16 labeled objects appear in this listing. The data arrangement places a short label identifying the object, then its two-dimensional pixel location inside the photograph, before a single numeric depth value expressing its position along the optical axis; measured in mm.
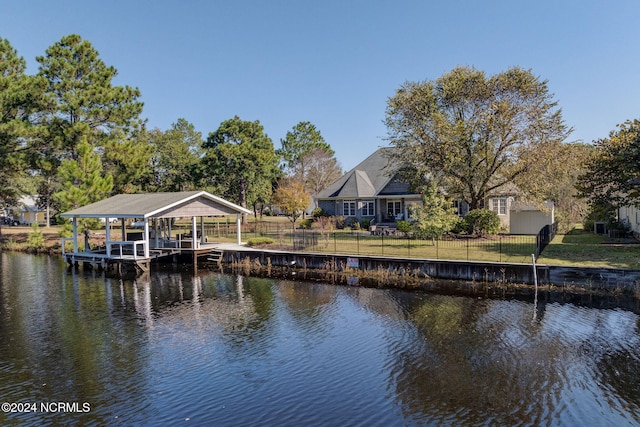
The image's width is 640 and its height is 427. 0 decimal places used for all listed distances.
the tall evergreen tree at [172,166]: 52234
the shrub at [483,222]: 30438
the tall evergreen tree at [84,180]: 31000
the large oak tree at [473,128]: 28953
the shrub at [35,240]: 36656
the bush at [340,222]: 39500
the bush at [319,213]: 41975
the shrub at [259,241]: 29766
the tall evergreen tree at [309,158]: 73375
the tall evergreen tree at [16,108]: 32406
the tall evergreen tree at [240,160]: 48375
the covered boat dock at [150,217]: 25359
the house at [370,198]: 38719
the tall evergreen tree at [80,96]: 34250
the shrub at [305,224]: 41500
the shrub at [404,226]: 32656
